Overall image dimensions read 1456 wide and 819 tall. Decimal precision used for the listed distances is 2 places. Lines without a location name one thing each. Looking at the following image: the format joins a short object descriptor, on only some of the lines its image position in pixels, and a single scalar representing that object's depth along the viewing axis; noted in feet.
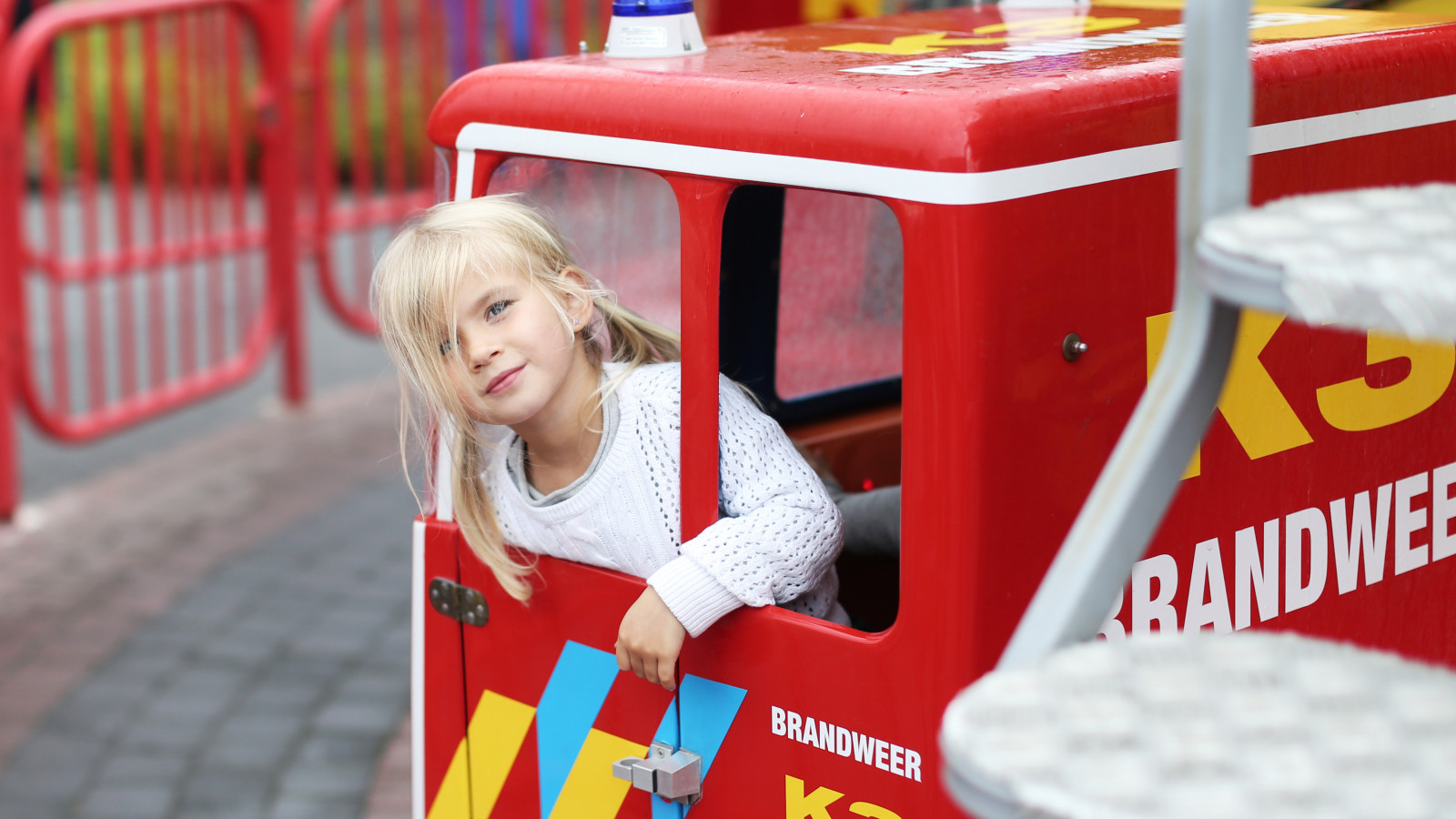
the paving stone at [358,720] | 12.08
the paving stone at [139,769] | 11.32
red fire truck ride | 4.81
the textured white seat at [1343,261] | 2.71
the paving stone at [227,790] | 10.98
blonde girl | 5.64
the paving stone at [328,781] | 11.12
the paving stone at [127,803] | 10.87
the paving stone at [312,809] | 10.81
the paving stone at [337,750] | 11.61
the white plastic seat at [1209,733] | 2.86
